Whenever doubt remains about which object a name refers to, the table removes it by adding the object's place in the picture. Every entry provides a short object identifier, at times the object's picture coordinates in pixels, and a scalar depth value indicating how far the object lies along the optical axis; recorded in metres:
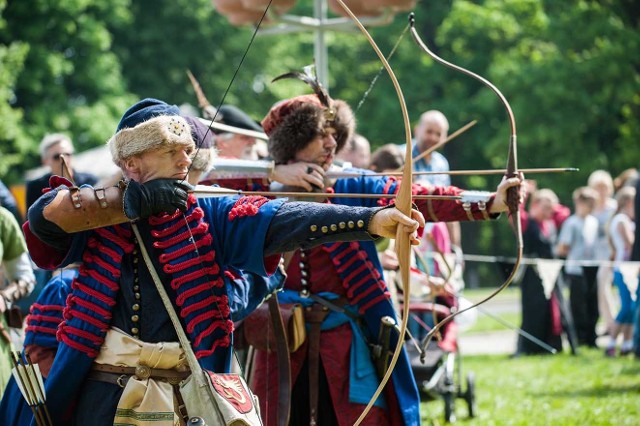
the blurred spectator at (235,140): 10.12
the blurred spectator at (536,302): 19.98
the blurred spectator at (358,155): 12.59
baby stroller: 11.56
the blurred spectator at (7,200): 12.24
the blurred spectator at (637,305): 16.87
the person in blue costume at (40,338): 6.70
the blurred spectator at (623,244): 18.49
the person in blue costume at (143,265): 5.91
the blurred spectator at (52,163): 11.85
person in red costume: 7.98
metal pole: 14.08
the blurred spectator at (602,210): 20.20
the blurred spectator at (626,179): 19.56
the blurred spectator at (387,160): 12.12
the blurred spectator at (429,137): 13.72
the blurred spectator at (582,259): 20.40
